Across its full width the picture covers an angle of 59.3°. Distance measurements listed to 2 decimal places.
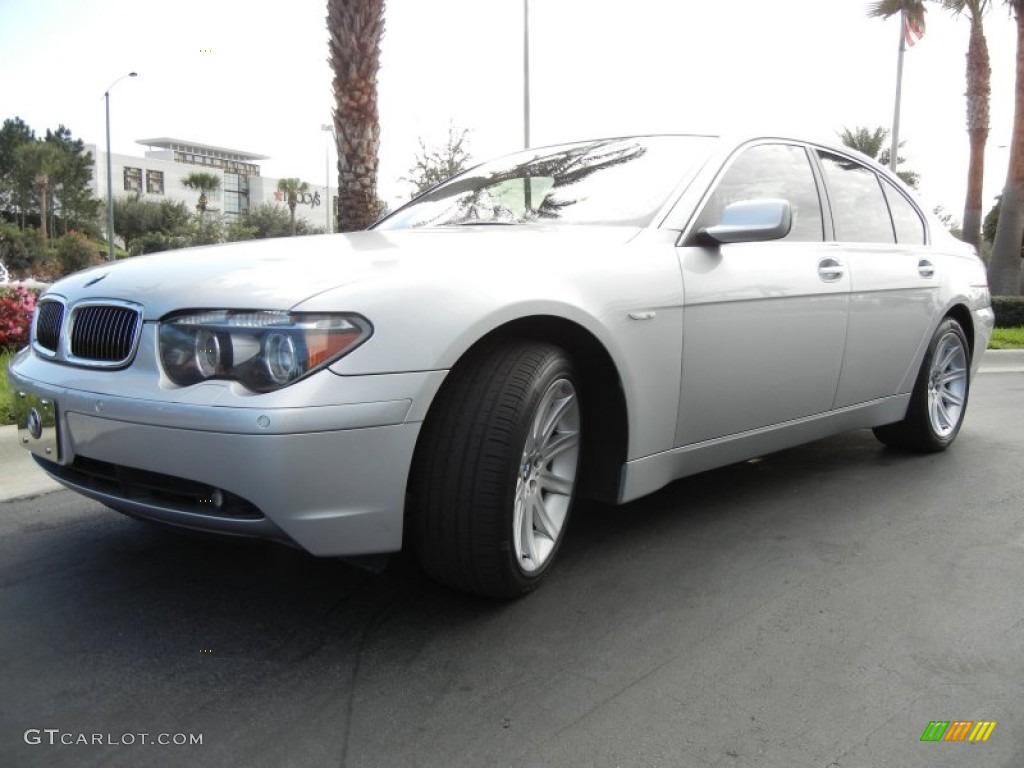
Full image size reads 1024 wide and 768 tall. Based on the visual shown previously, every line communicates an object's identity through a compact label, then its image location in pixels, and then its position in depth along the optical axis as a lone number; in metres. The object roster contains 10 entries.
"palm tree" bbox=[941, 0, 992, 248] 18.11
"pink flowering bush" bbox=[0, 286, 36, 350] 7.30
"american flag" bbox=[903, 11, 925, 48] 19.42
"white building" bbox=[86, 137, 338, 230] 86.62
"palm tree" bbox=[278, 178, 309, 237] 94.08
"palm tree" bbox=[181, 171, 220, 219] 88.88
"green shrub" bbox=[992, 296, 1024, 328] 14.51
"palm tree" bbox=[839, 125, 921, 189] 32.75
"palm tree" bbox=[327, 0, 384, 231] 9.22
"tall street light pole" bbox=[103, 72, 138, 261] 34.22
